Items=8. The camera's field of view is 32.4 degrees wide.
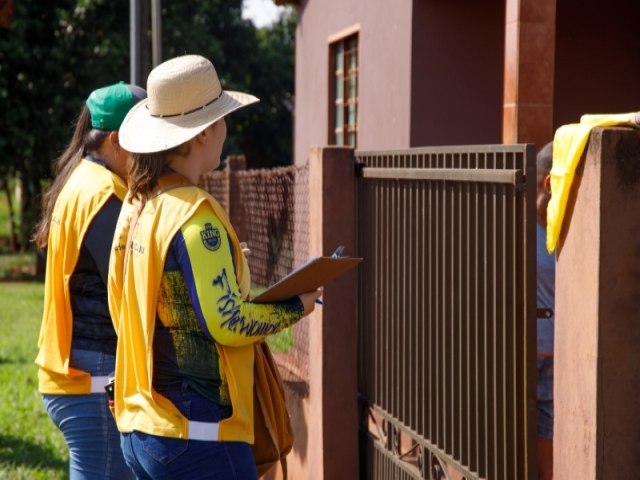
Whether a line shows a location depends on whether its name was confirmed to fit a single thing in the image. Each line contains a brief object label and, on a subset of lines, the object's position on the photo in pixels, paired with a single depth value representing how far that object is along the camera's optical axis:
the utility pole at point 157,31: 11.21
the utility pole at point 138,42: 8.24
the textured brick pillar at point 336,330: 4.96
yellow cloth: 2.78
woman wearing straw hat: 2.98
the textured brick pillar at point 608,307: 2.70
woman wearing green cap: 3.79
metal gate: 3.20
